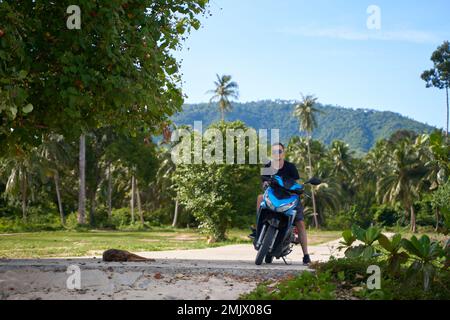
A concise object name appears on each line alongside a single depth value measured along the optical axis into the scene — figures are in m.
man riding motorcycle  8.51
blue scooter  8.16
